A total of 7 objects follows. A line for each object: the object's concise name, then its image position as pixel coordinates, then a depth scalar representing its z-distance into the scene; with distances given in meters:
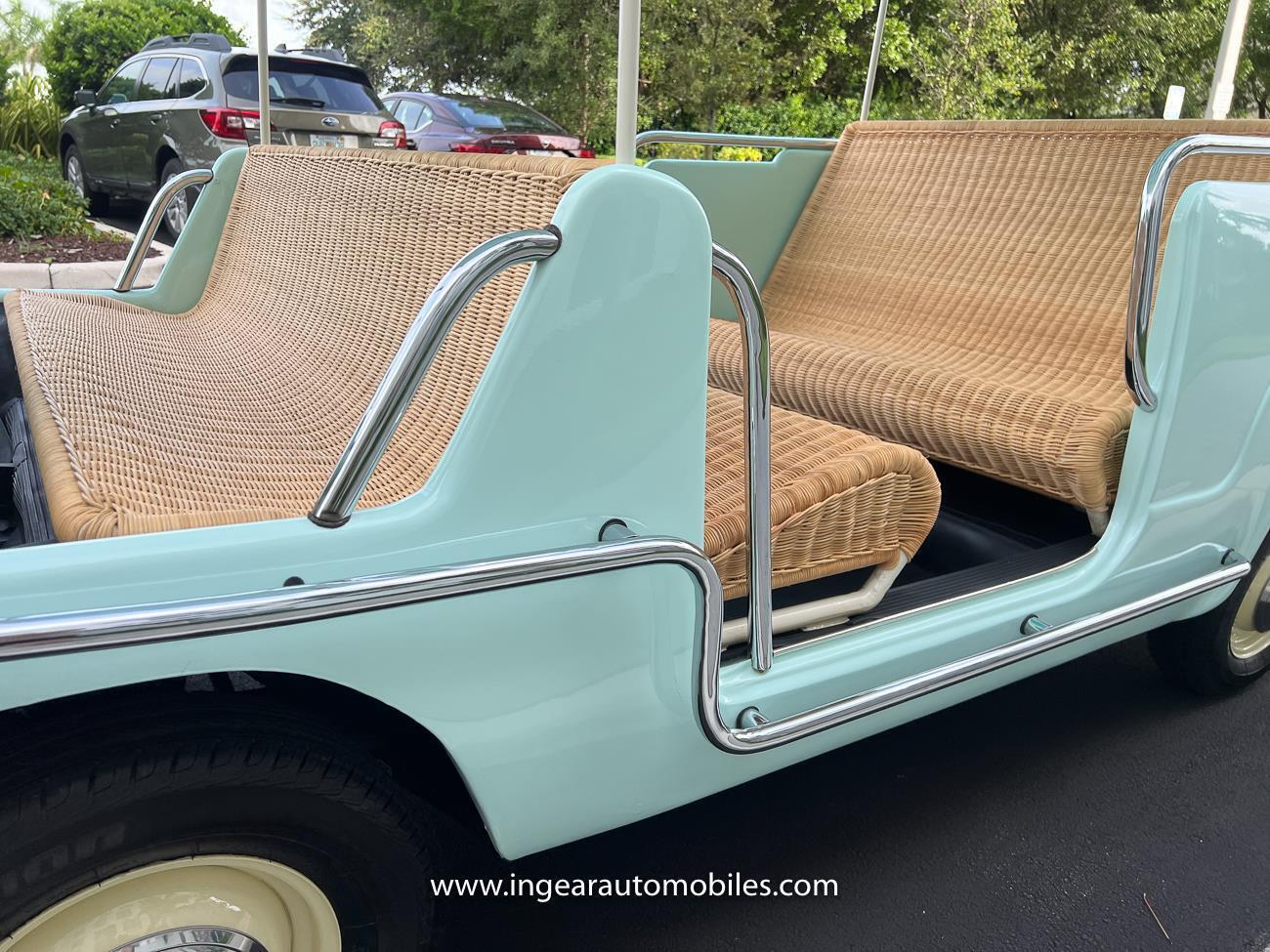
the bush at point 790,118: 15.82
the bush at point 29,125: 10.85
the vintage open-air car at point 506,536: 1.09
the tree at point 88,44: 15.72
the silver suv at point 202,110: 7.79
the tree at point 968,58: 15.79
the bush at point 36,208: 5.96
